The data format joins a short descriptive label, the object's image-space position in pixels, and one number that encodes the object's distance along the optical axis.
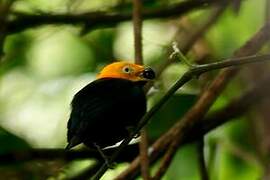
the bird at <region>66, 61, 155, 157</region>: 4.87
